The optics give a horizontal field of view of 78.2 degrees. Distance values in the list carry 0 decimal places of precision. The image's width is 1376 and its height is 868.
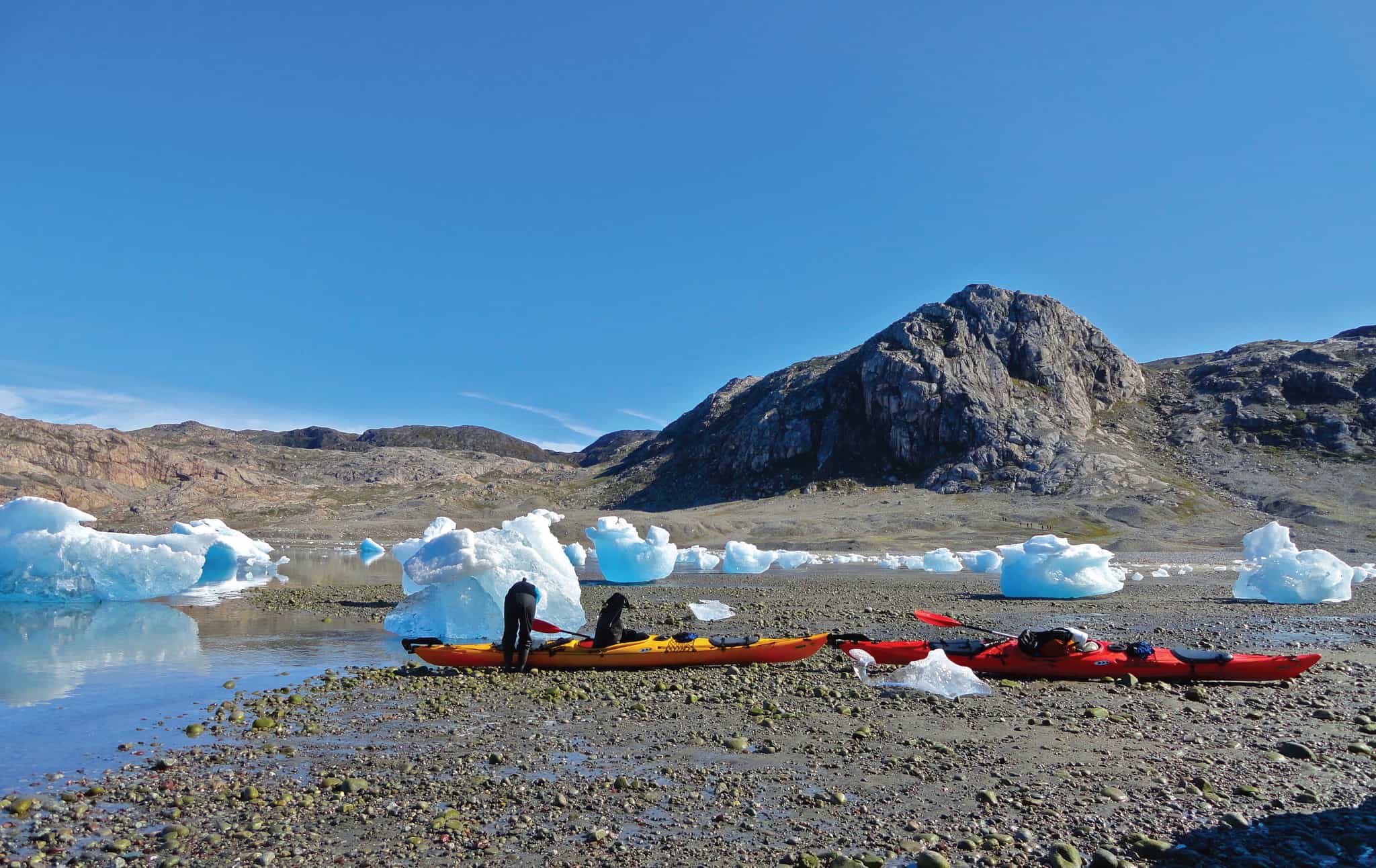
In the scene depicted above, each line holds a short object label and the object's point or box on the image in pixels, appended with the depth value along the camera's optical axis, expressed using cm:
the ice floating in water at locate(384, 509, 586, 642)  1489
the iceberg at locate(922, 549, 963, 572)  3919
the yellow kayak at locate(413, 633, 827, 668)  1342
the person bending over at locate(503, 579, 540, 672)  1308
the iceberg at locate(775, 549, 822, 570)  4428
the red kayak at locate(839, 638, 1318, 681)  1221
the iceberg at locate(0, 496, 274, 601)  2250
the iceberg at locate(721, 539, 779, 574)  4109
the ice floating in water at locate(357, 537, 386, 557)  5596
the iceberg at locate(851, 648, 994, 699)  1125
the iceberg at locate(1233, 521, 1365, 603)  2325
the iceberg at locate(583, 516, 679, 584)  3319
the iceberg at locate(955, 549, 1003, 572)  3934
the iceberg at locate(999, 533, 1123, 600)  2442
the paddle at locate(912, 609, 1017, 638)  1495
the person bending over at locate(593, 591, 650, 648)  1352
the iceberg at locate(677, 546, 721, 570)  4511
